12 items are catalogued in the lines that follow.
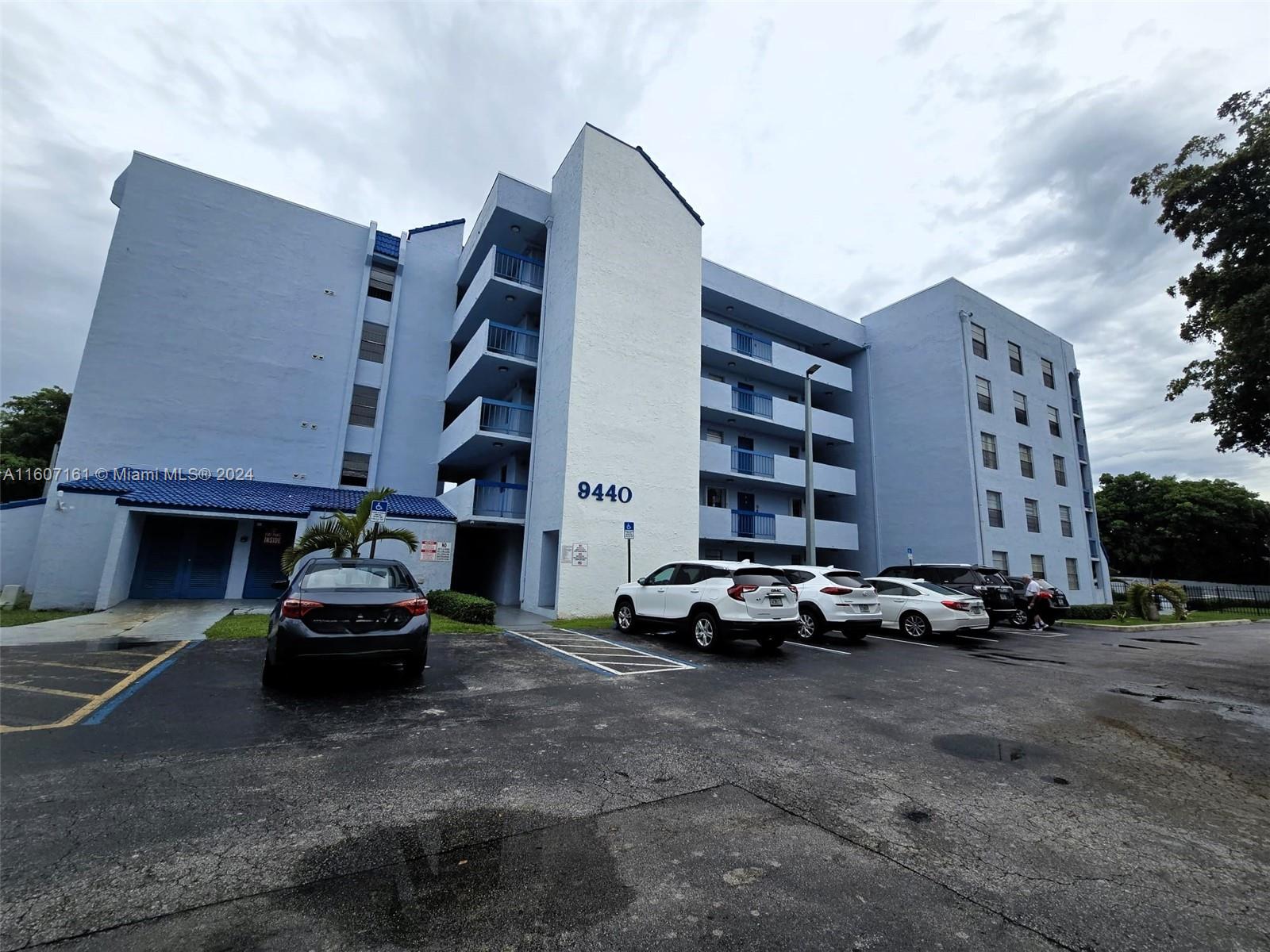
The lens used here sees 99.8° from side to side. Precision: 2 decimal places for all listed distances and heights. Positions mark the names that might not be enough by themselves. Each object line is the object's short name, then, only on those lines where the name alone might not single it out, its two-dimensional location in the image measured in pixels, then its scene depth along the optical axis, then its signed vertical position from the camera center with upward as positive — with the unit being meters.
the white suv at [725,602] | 9.83 -0.58
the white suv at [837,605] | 11.99 -0.66
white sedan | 13.34 -0.75
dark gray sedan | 6.23 -0.72
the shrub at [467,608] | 13.12 -1.14
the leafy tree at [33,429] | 26.67 +6.09
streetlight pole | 18.50 +2.01
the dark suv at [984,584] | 15.70 -0.10
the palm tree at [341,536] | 14.06 +0.59
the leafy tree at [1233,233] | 11.04 +7.64
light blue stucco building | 17.03 +6.34
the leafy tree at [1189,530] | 45.16 +5.00
